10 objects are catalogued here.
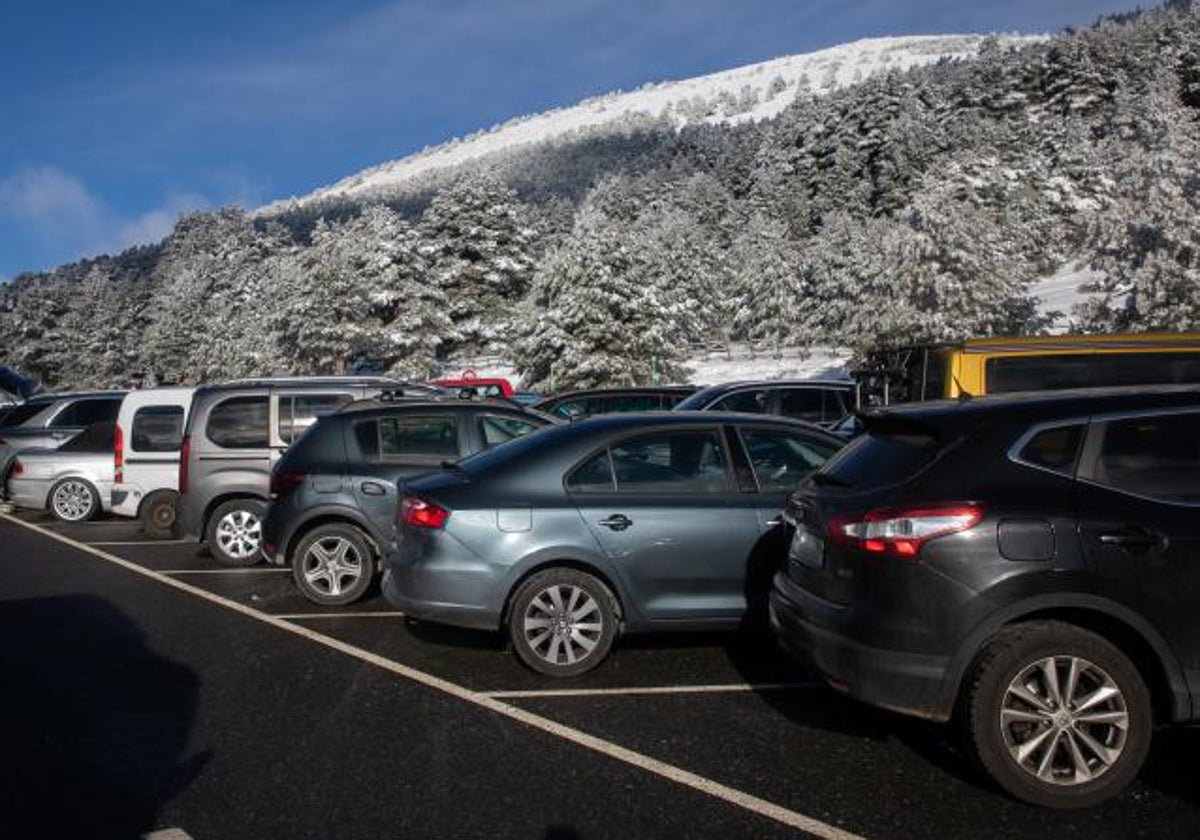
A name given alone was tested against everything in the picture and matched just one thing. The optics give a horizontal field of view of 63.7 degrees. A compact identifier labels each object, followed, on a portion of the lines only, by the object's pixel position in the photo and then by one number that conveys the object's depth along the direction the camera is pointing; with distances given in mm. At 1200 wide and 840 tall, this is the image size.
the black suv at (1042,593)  3871
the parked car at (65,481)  13492
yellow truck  8188
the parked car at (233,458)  9445
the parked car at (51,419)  14867
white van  11383
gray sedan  5773
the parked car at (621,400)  15016
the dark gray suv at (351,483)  7859
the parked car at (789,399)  13383
